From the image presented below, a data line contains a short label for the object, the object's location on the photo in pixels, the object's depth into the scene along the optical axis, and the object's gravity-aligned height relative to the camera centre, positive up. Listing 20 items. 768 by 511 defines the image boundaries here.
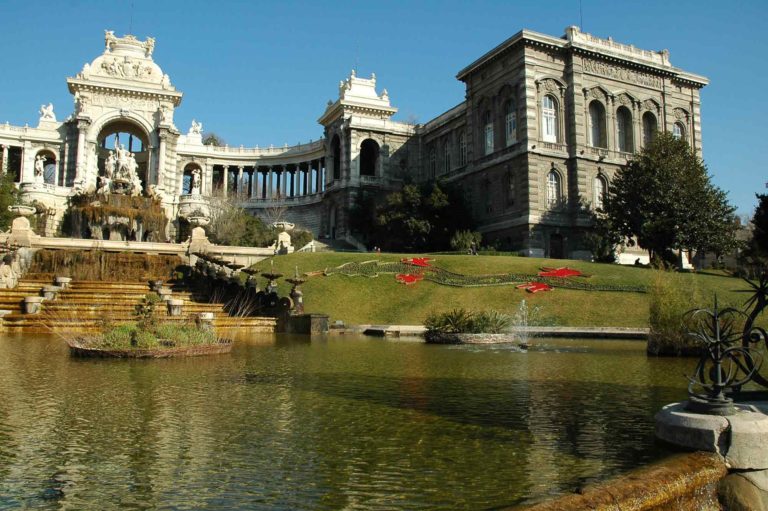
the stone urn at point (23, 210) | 38.31 +6.31
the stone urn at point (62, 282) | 28.37 +1.22
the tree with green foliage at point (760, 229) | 46.19 +6.01
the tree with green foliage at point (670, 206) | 43.69 +7.37
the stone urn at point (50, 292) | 26.34 +0.69
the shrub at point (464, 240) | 50.41 +5.59
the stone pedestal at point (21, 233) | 34.84 +4.37
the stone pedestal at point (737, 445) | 5.43 -1.34
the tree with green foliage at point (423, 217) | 56.69 +8.49
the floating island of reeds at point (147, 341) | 13.77 -0.81
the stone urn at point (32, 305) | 24.48 +0.12
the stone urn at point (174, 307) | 24.60 +0.01
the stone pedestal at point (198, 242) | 39.53 +4.32
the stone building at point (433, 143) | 52.78 +18.76
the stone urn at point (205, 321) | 17.47 -0.42
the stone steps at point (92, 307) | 22.53 +0.03
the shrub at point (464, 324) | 21.48 -0.64
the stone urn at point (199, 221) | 53.62 +8.19
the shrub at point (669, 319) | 16.75 -0.37
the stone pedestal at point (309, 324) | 25.36 -0.74
